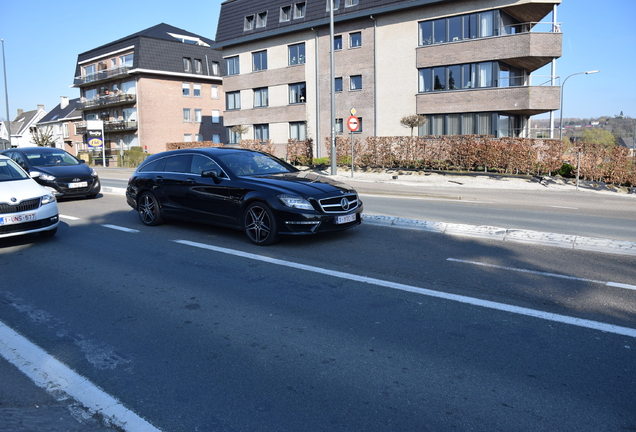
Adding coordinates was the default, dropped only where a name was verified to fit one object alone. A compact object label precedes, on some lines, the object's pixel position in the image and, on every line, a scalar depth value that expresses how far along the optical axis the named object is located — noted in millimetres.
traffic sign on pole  23516
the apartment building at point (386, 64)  28219
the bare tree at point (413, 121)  28172
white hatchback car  8492
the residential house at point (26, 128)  84125
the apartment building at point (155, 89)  54781
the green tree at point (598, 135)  85250
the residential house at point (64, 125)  70000
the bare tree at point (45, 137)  67312
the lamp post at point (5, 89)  44844
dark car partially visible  15039
